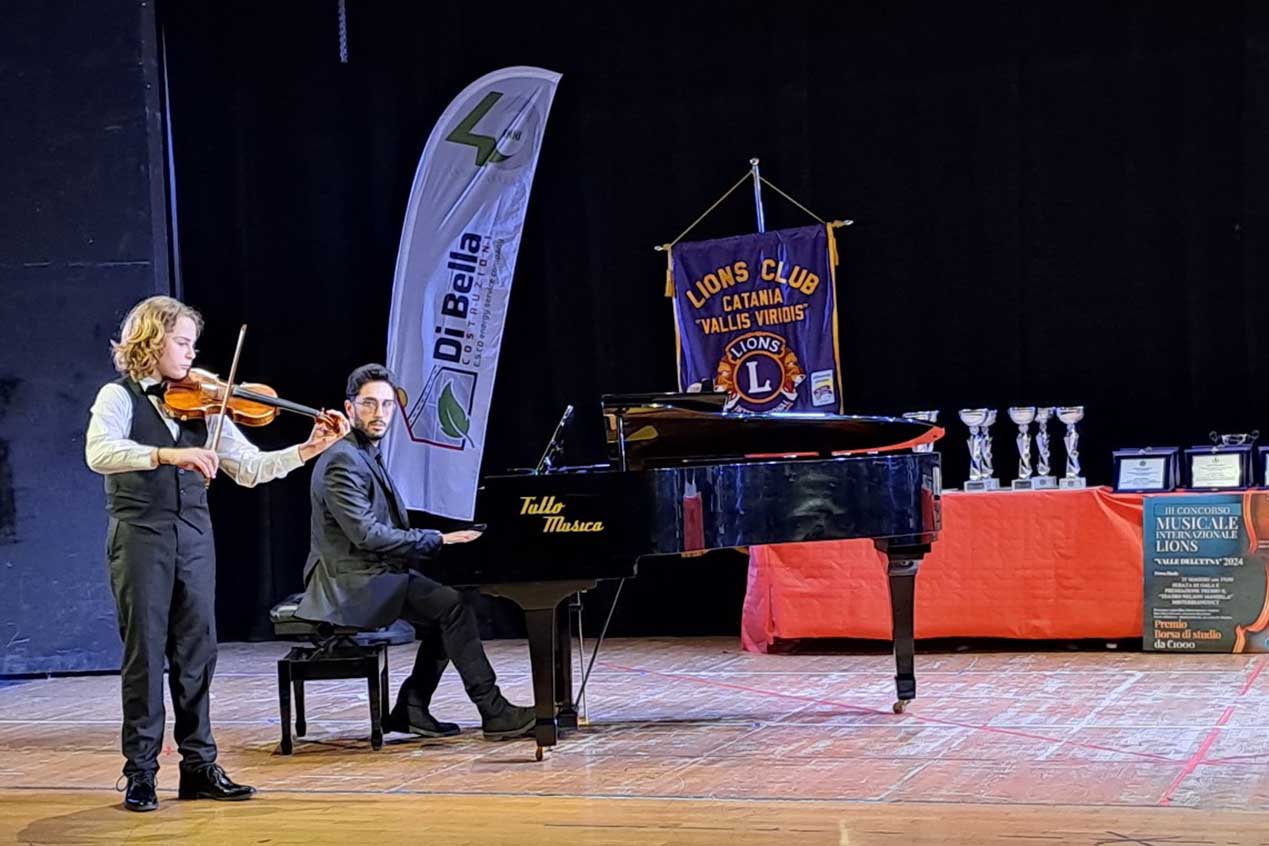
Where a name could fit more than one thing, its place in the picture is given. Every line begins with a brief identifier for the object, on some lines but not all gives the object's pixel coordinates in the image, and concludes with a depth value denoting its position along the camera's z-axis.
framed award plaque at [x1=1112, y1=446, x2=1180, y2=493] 6.91
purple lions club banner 7.88
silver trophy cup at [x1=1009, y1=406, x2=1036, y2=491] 7.25
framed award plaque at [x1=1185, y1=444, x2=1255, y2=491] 6.80
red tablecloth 6.86
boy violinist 4.33
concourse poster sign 6.64
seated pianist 5.18
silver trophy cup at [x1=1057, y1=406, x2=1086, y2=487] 7.20
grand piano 4.83
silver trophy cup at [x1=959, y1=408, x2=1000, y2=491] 7.33
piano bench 5.23
